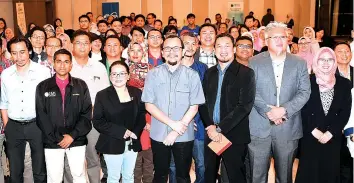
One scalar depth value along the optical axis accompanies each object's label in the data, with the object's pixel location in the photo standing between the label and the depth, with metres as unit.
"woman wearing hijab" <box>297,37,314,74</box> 6.83
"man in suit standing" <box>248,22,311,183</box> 3.89
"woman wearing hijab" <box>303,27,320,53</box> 7.39
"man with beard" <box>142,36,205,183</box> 3.79
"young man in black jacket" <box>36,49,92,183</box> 3.96
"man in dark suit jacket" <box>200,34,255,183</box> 3.85
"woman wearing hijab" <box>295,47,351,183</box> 3.93
